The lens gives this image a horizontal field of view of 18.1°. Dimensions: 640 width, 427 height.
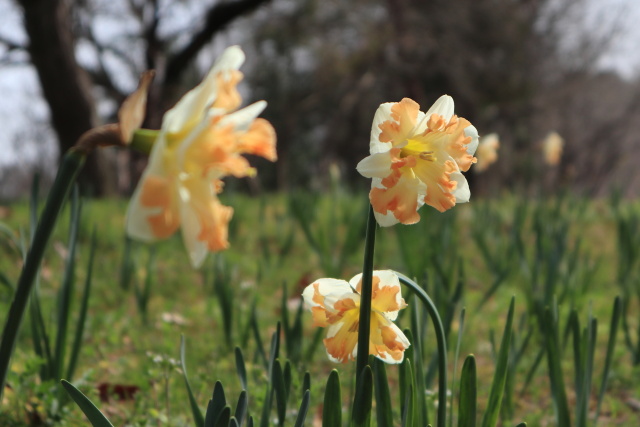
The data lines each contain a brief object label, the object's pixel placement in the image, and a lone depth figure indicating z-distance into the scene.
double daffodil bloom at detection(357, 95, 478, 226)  0.93
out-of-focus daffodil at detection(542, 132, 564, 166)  4.34
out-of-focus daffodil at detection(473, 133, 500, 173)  3.33
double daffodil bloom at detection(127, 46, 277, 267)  0.84
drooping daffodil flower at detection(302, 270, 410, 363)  0.97
